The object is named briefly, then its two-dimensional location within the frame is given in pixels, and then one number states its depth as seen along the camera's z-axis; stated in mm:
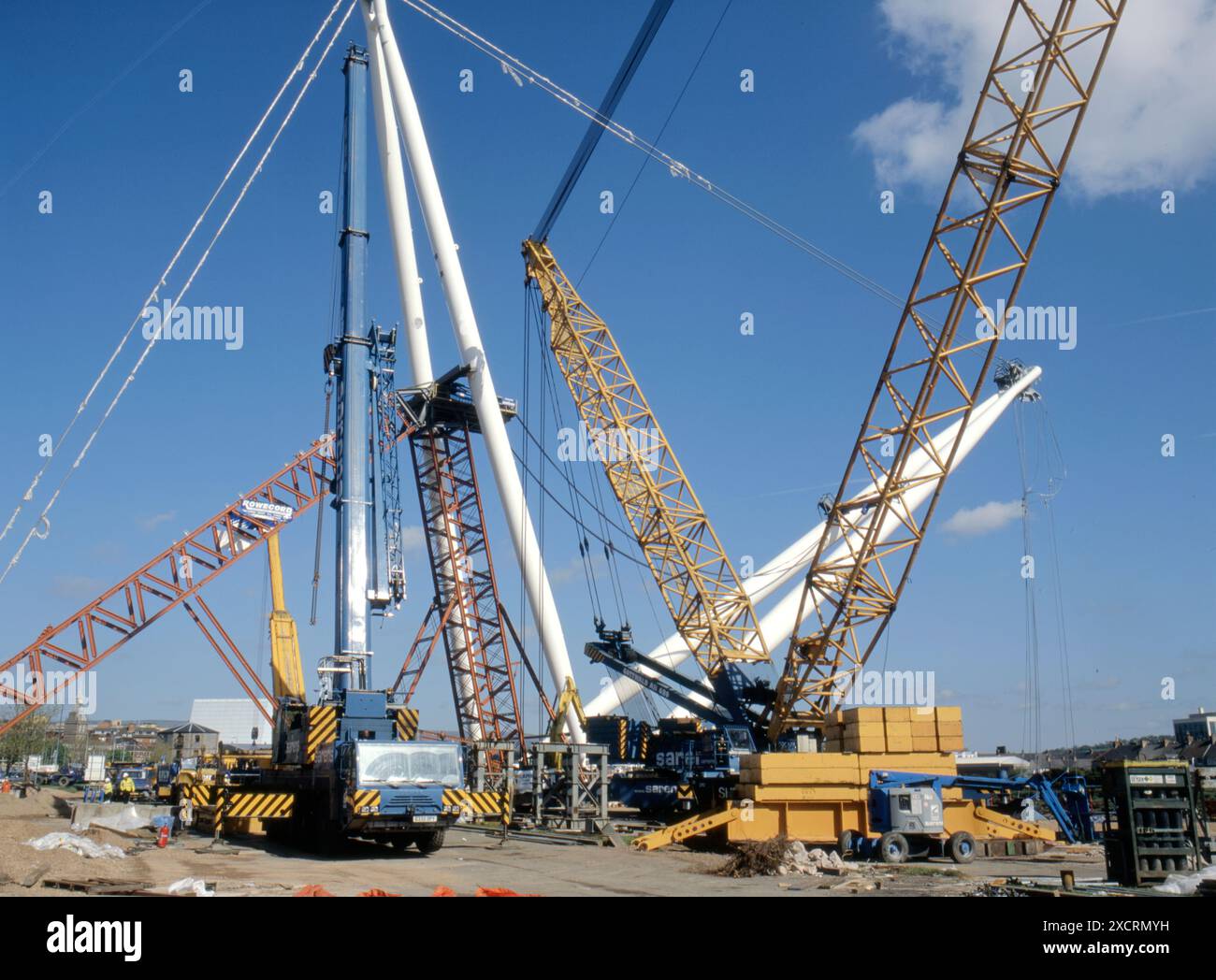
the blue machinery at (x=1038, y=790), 19859
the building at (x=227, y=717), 118375
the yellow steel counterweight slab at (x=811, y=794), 21172
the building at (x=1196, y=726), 70988
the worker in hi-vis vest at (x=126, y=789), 43884
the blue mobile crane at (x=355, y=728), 18188
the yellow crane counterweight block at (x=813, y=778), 21250
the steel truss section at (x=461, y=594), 45219
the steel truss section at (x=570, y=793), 26078
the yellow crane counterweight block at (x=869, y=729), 22516
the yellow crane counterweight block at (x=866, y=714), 22625
